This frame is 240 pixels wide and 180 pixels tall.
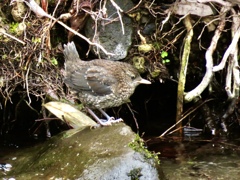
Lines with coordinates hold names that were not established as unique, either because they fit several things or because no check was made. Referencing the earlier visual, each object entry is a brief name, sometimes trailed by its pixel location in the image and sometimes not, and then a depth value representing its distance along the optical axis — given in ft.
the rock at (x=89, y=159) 27.14
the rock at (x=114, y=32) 37.17
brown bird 32.83
